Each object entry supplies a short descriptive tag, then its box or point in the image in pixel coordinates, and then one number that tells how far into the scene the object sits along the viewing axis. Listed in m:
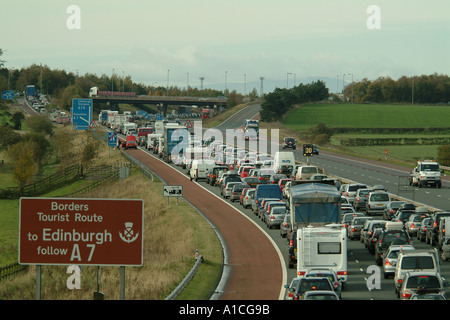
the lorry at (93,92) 190.50
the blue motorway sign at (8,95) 182.00
